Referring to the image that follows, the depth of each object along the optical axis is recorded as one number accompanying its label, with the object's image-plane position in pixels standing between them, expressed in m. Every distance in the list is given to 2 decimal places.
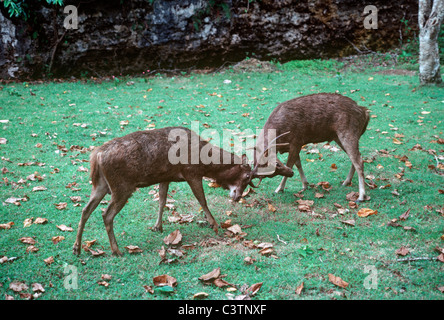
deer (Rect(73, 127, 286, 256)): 4.63
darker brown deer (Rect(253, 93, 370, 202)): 6.36
